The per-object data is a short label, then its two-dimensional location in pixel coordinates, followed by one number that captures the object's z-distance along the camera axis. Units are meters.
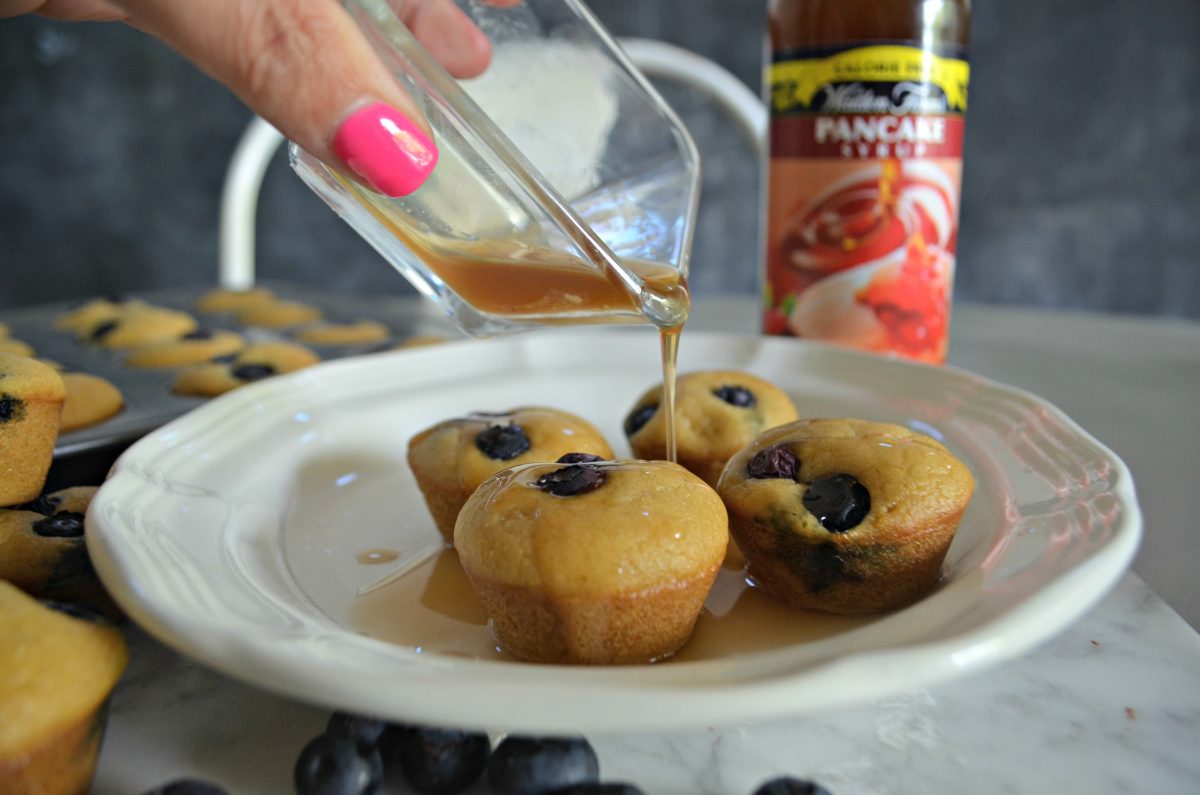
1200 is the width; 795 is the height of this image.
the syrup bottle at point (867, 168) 0.35
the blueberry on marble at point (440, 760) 0.22
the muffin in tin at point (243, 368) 0.40
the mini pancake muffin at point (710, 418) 0.32
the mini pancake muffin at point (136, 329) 0.48
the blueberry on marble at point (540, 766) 0.22
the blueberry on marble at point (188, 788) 0.21
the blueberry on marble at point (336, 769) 0.22
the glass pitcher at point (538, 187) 0.27
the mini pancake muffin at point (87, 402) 0.35
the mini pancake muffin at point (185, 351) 0.44
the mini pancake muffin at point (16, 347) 0.43
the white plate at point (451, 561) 0.21
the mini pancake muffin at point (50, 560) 0.25
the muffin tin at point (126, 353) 0.34
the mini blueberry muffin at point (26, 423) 0.27
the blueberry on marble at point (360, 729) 0.22
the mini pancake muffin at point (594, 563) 0.25
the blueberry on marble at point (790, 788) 0.21
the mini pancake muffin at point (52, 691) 0.21
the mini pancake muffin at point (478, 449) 0.30
